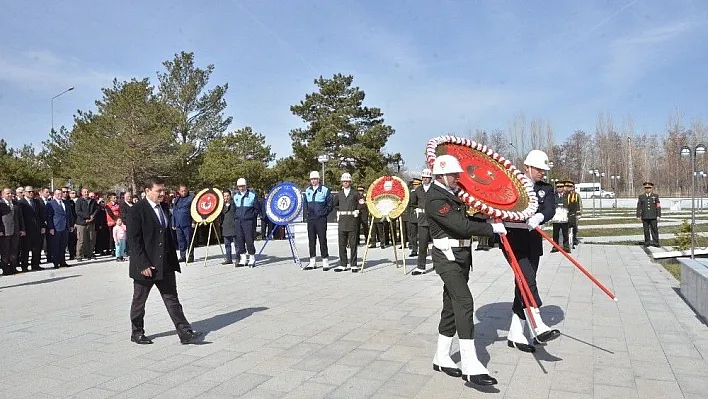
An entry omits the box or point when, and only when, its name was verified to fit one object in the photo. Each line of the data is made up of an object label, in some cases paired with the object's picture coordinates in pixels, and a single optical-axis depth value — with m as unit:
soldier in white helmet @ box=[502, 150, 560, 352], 5.96
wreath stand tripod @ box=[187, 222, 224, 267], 14.16
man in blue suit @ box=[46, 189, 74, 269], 13.98
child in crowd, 15.49
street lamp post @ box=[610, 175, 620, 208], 75.41
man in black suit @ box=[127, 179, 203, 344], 6.35
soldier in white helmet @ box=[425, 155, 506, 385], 4.89
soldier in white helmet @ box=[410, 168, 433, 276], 11.77
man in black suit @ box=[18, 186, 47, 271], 13.16
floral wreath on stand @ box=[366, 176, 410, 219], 12.41
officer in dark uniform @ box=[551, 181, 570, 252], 15.48
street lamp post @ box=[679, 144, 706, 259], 12.50
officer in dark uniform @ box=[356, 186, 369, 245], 16.83
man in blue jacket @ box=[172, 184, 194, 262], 14.43
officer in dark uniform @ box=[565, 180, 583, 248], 16.70
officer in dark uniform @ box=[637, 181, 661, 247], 16.17
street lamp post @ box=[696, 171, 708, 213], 57.96
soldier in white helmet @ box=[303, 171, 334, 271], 12.30
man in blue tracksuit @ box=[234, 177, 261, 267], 13.21
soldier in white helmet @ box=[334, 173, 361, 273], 12.08
